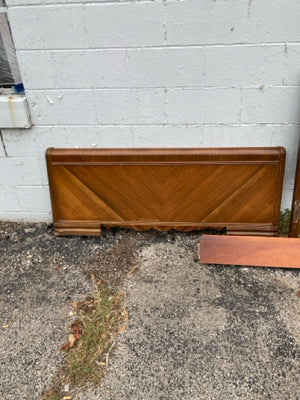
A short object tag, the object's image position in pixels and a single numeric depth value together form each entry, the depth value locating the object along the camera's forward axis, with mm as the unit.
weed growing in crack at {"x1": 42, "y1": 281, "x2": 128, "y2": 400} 1777
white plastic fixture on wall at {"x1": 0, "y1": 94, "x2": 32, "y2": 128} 2498
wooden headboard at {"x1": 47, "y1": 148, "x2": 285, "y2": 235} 2512
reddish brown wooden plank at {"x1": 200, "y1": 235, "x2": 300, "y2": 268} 2412
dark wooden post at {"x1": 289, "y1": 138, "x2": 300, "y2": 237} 2475
